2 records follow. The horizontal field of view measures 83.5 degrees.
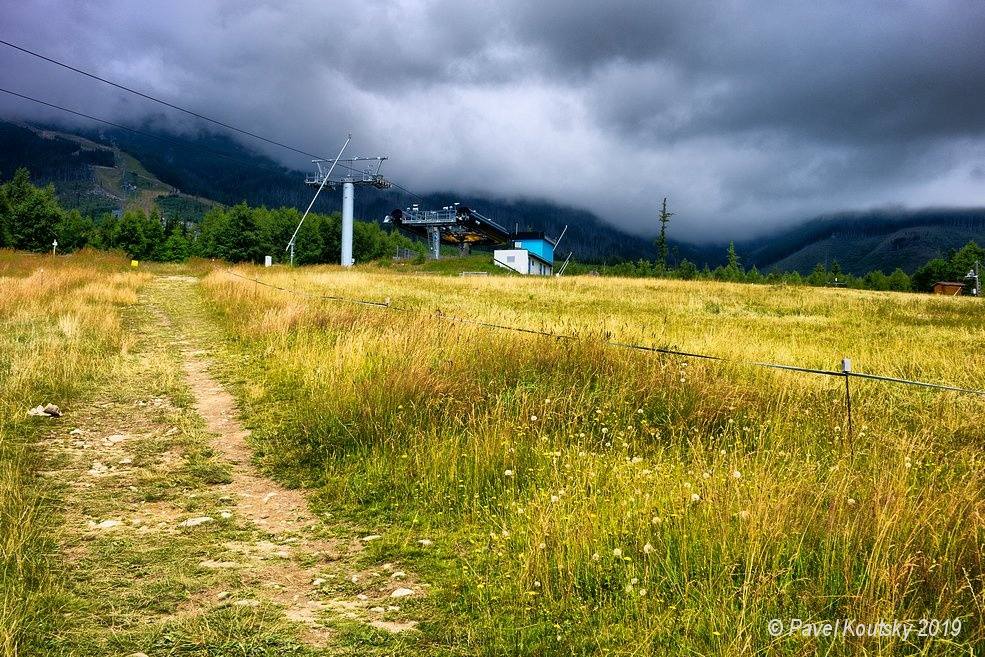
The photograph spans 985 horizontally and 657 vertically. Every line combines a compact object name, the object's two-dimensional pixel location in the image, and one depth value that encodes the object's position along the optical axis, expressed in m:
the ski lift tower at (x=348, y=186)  71.00
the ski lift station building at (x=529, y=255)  82.44
